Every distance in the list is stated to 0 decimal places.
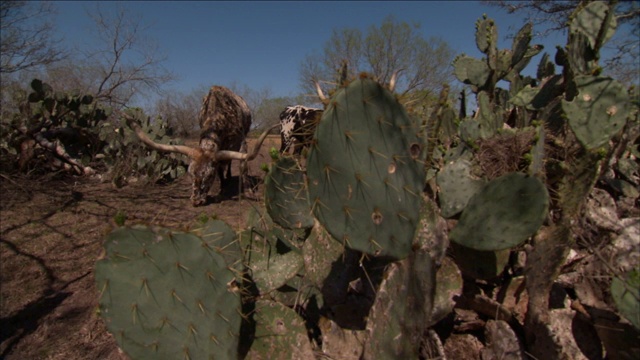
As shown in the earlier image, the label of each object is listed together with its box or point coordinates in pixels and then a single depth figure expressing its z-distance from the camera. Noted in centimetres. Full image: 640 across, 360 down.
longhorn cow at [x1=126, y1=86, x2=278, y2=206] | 554
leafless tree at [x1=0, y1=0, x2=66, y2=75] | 1077
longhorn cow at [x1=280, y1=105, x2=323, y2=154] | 615
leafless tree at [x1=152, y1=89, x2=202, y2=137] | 1902
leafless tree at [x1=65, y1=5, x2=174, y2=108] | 1142
